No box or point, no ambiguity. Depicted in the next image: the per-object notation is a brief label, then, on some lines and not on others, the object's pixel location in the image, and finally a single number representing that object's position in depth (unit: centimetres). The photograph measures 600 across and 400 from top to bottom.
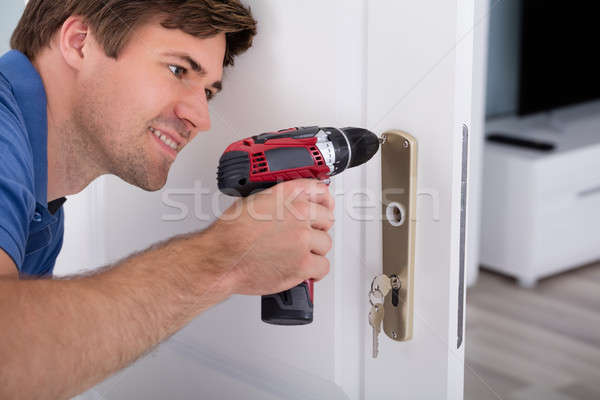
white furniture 262
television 291
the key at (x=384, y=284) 83
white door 76
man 70
